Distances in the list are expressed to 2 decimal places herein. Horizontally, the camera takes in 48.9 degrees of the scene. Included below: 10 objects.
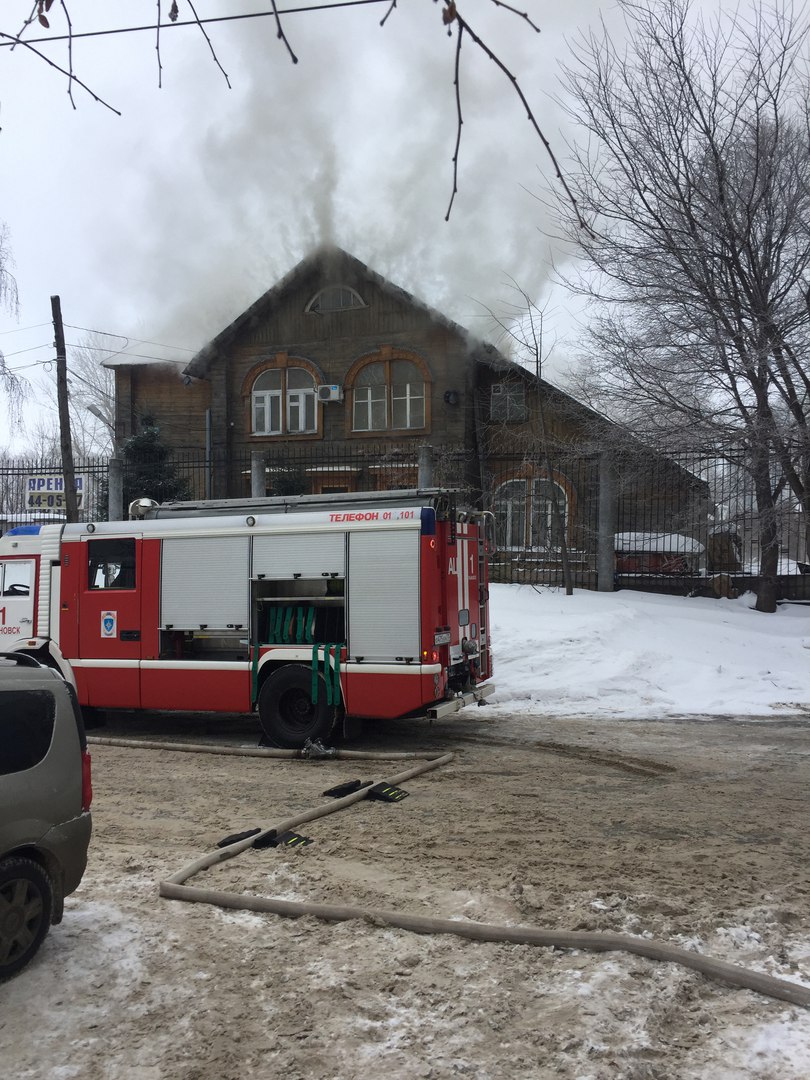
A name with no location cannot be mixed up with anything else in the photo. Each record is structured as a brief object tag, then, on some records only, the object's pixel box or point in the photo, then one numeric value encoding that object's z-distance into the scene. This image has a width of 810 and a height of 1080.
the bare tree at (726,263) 13.77
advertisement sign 20.61
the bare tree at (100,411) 45.41
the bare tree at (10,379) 18.36
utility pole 19.50
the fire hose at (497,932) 3.75
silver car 4.04
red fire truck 9.06
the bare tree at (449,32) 2.49
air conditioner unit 27.28
